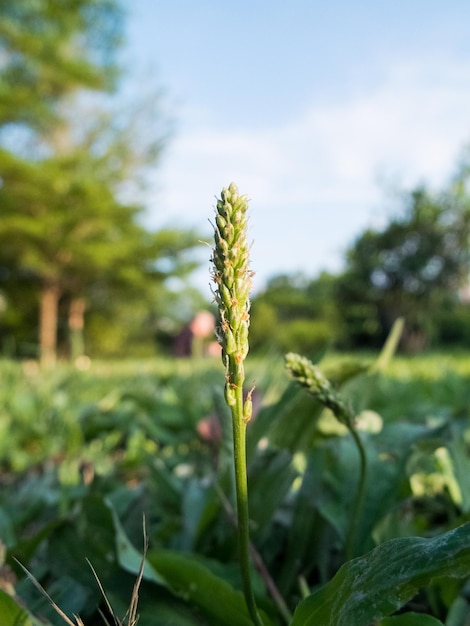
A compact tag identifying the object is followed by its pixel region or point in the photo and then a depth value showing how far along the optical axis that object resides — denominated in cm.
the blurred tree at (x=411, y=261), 1648
